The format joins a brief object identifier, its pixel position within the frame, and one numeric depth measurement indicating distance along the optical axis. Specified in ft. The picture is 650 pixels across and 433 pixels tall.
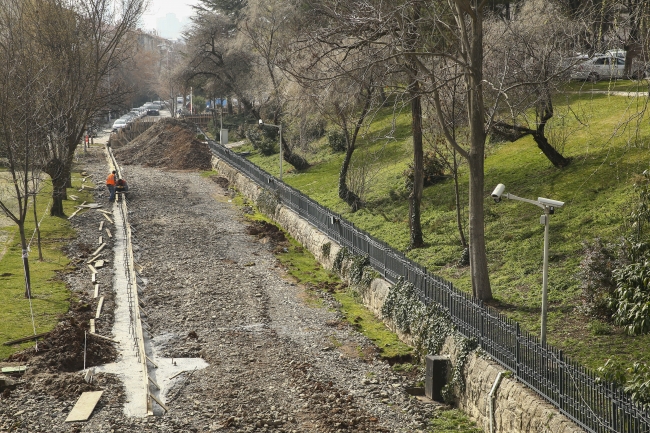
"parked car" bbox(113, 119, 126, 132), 256.79
